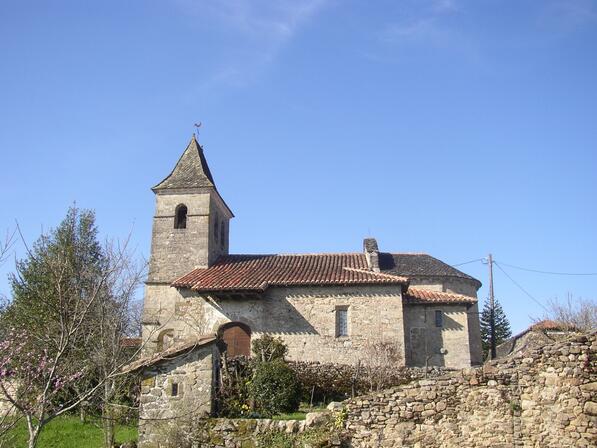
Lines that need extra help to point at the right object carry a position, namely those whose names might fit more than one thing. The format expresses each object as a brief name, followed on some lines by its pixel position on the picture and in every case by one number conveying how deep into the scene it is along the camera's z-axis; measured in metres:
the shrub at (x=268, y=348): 19.00
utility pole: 27.19
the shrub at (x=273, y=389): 14.68
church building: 23.81
